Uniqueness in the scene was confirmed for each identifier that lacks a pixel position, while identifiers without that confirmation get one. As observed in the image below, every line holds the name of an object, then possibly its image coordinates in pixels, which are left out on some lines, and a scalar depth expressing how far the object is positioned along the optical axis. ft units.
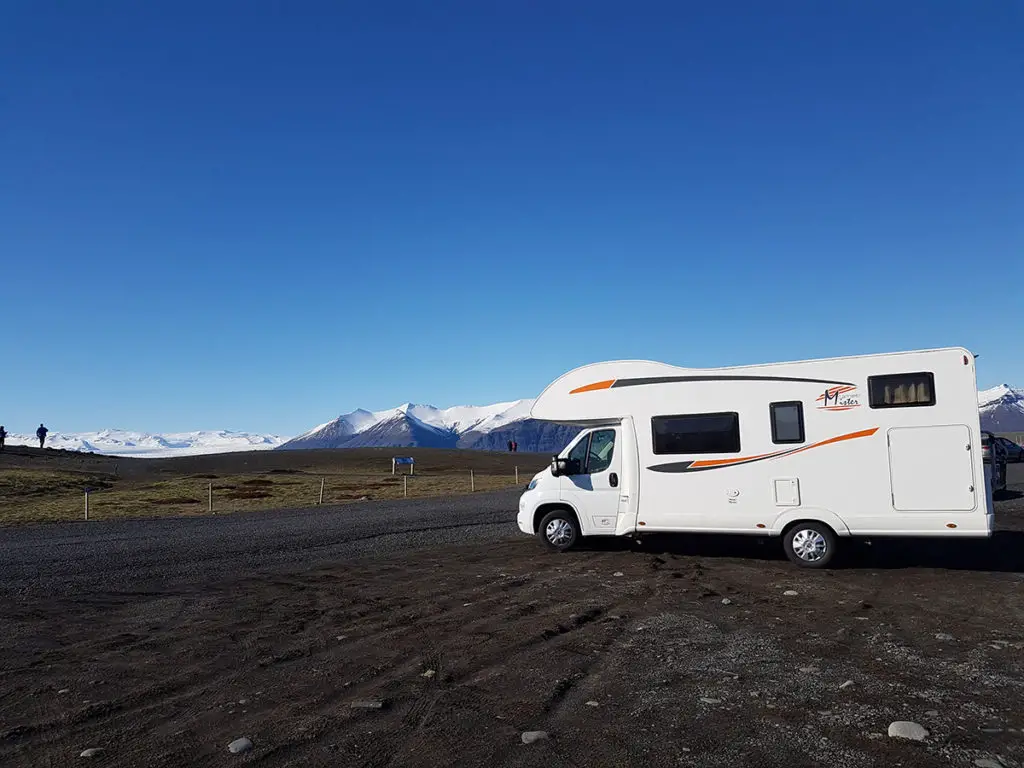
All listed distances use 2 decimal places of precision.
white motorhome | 36.19
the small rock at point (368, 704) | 19.29
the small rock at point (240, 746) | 16.65
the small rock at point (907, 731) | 16.65
